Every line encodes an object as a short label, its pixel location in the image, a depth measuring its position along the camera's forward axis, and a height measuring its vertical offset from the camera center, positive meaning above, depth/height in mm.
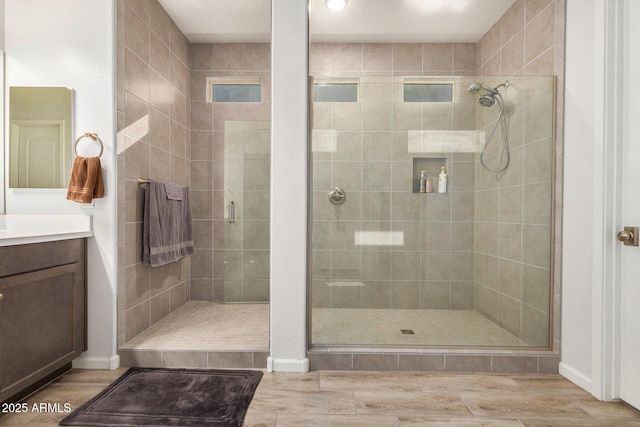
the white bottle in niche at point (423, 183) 2232 +165
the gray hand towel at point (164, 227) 2594 -132
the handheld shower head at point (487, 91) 2240 +723
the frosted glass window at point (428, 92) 2221 +707
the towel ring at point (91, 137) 2139 +414
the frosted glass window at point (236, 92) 3576 +1139
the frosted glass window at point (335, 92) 2207 +705
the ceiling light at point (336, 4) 2658 +1491
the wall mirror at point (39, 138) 2176 +425
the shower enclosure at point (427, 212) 2225 -11
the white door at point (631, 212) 1741 -4
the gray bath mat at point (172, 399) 1640 -927
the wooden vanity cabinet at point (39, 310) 1654 -504
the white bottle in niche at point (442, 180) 2236 +184
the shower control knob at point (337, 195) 2234 +91
